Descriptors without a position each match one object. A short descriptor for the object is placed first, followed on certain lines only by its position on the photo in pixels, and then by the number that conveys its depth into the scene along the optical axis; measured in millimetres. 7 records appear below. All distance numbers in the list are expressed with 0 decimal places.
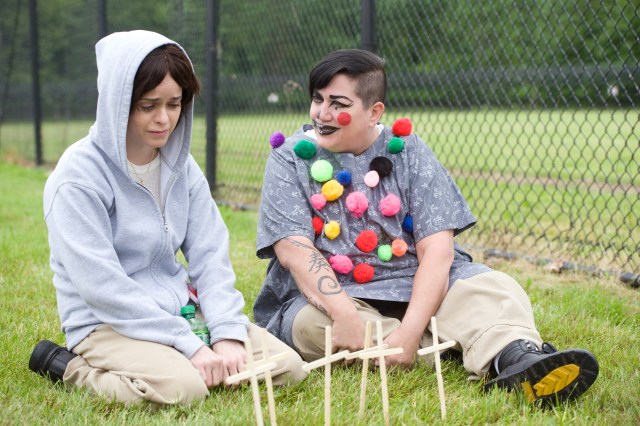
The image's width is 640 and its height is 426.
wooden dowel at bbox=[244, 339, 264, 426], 1830
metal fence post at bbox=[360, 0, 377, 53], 4844
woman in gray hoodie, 2441
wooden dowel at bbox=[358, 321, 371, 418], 1914
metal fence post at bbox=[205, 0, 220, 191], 6609
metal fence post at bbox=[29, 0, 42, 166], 10352
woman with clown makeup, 2803
